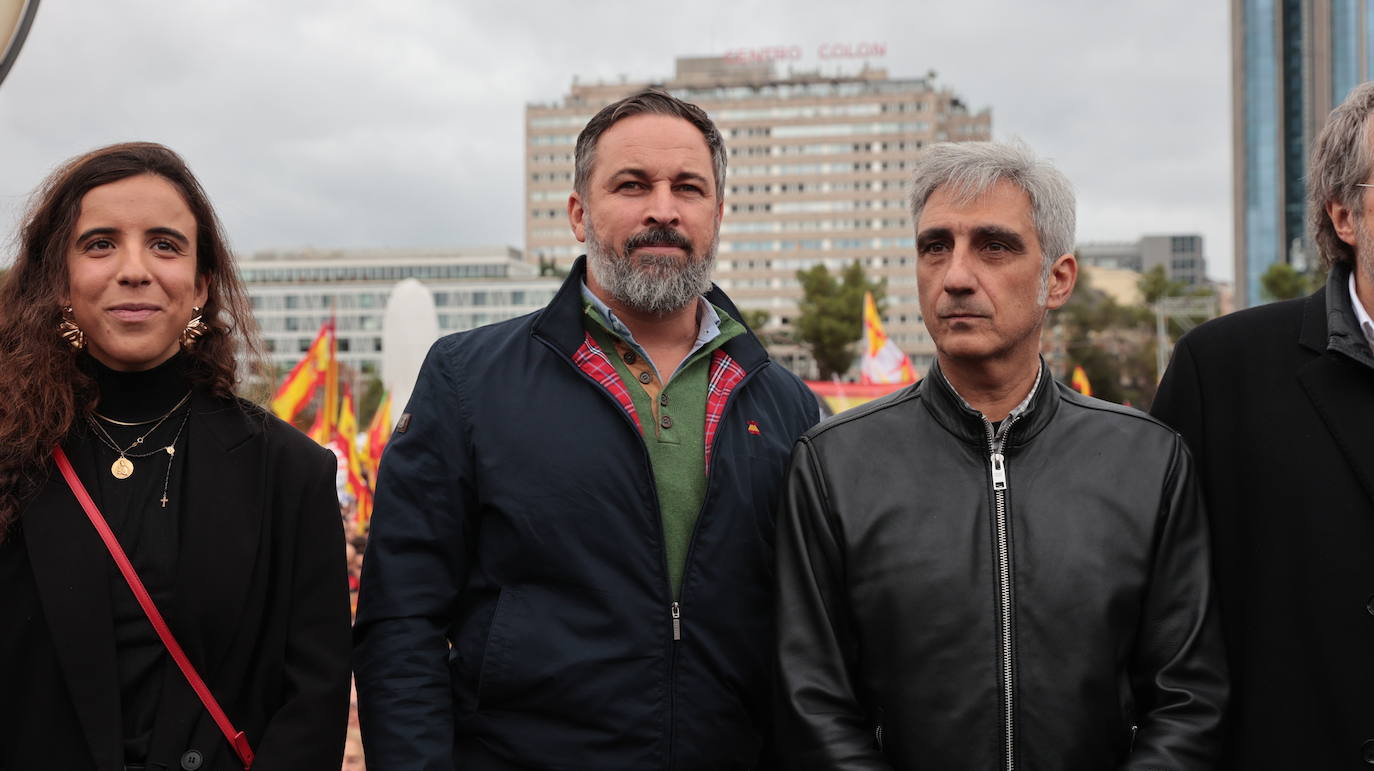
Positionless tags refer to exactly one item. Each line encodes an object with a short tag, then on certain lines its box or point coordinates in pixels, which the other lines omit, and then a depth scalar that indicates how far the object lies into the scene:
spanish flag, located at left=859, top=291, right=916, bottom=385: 25.83
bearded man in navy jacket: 3.34
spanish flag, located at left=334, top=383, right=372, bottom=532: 18.97
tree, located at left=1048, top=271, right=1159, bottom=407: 77.00
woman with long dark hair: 2.96
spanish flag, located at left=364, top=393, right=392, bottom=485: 21.74
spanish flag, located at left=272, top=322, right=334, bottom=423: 19.14
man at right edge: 3.21
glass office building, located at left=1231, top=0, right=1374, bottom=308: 94.38
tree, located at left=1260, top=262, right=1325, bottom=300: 50.88
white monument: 22.20
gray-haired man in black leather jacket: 3.07
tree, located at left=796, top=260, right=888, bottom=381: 66.38
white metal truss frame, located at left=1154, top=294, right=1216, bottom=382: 68.25
